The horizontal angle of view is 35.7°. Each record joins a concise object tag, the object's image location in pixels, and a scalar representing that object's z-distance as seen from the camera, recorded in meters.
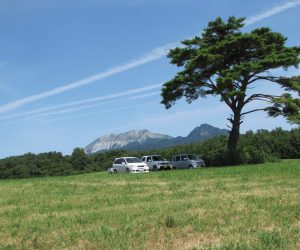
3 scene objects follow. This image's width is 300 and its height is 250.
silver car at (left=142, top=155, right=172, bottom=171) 44.31
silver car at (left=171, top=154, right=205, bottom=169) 42.06
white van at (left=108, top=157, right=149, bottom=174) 39.94
